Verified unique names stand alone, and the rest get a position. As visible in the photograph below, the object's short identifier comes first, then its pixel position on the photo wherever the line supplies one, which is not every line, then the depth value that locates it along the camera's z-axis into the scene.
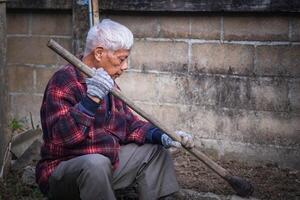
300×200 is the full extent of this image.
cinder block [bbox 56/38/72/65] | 5.26
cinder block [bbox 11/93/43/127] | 5.46
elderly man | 3.21
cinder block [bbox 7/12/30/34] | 5.39
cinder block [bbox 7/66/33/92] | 5.45
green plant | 5.15
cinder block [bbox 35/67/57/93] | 5.38
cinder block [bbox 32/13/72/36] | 5.26
